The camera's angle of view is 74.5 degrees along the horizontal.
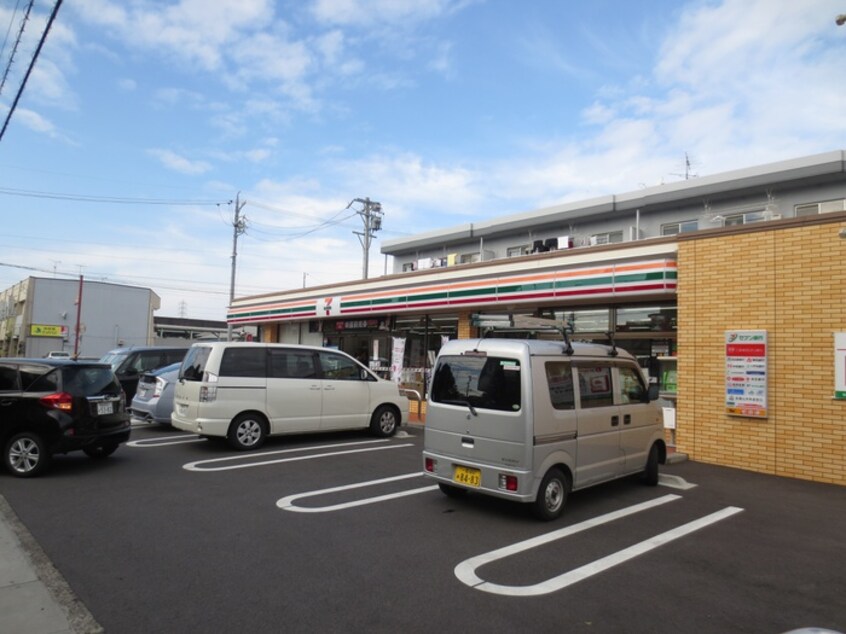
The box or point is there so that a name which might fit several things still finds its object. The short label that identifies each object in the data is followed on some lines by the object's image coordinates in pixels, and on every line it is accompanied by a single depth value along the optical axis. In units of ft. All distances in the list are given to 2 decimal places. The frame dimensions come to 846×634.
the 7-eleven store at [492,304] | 36.09
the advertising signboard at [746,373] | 29.60
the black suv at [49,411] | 24.06
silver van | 19.24
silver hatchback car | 38.24
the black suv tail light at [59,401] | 24.34
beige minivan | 30.37
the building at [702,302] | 28.30
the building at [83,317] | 151.53
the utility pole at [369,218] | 109.09
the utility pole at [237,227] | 112.50
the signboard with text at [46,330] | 151.53
